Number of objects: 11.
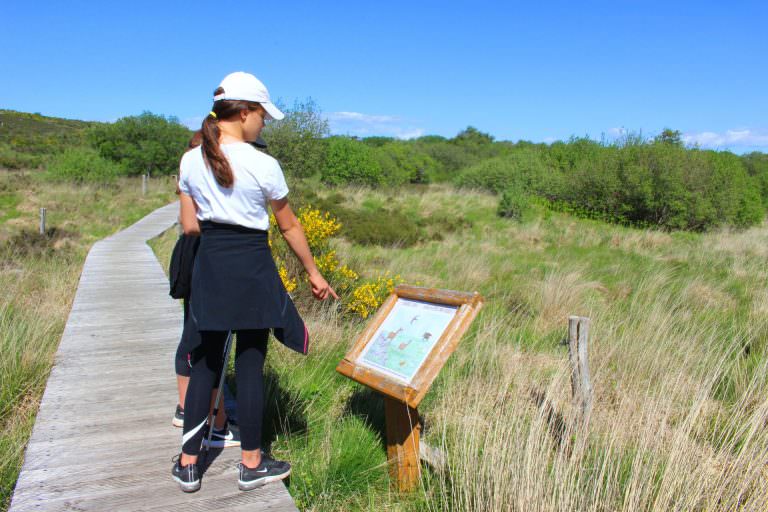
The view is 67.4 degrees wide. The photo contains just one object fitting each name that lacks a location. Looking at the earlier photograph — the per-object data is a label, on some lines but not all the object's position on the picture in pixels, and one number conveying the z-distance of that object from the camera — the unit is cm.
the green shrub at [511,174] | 2459
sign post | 261
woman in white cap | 217
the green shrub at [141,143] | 3831
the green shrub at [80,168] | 2617
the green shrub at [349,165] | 2972
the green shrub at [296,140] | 2202
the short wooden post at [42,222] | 1233
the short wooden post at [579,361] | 341
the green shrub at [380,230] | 1366
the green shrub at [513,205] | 1834
